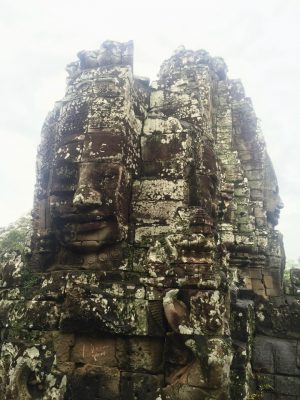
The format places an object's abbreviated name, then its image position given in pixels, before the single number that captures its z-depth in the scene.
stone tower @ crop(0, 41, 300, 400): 4.13
